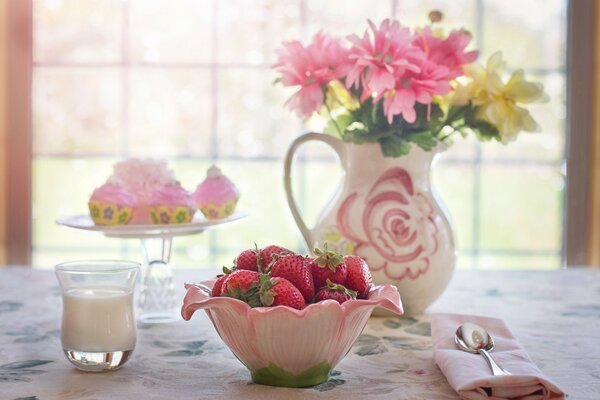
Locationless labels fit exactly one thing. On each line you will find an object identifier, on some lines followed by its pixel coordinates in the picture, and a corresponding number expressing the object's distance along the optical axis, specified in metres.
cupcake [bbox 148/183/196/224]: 1.35
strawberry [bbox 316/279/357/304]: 1.09
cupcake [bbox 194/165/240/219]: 1.42
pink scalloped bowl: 1.05
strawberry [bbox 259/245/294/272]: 1.14
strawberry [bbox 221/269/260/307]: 1.07
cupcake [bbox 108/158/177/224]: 1.41
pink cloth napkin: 1.03
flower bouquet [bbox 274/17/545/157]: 1.31
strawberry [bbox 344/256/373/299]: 1.12
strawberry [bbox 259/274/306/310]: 1.06
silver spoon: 1.13
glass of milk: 1.12
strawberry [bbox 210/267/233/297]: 1.09
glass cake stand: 1.31
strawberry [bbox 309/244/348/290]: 1.11
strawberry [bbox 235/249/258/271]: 1.14
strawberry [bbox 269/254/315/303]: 1.09
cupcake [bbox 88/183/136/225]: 1.35
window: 2.95
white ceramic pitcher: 1.34
